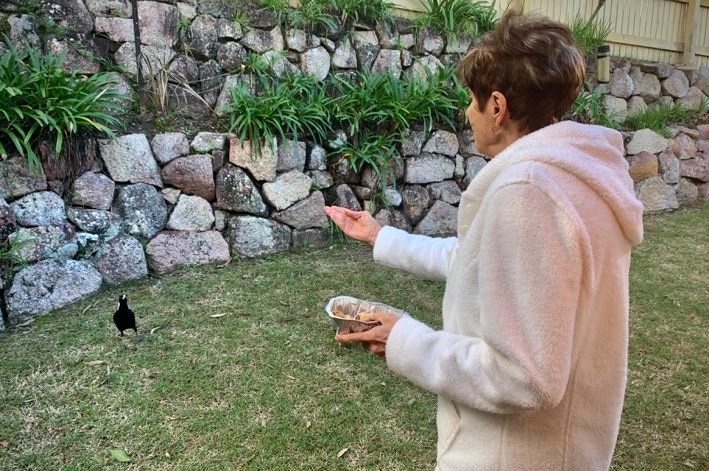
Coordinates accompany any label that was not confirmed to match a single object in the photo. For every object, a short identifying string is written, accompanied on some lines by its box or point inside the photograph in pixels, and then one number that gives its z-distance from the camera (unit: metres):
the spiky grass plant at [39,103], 2.81
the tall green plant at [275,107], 3.69
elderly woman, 0.75
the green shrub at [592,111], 5.30
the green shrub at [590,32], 5.59
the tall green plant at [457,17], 4.82
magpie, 2.49
